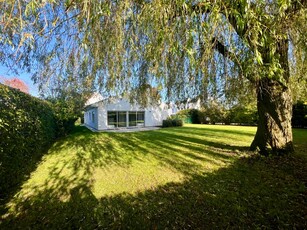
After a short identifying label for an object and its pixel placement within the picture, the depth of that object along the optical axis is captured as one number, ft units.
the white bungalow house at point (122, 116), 57.06
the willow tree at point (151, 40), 8.01
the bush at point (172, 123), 66.23
